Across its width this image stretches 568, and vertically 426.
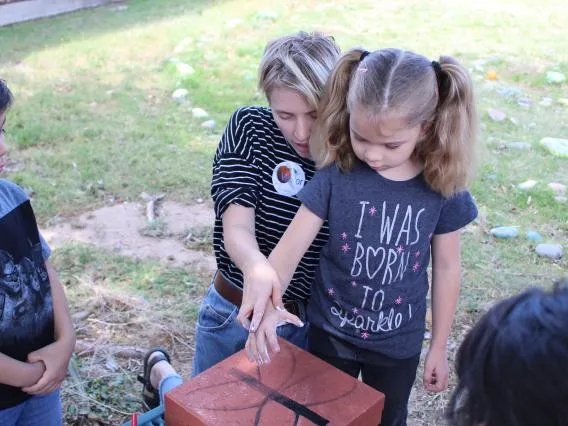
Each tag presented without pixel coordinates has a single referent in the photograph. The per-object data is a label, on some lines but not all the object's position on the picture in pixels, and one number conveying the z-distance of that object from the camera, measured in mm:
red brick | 1485
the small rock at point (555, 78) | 6719
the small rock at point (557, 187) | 4574
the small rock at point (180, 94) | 6012
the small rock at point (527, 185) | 4582
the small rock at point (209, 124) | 5398
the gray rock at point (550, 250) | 3834
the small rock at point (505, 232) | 4012
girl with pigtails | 1590
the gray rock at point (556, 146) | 5135
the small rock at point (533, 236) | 3985
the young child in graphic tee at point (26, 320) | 1719
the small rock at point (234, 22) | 8188
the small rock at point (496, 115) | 5738
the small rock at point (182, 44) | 7305
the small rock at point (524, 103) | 6094
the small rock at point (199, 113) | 5605
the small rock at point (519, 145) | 5215
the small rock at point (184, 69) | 6551
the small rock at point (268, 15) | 8602
